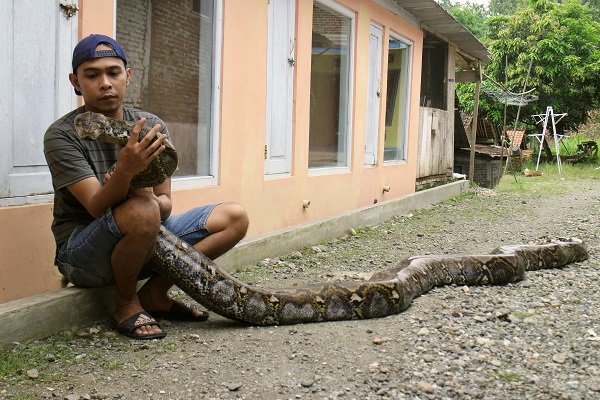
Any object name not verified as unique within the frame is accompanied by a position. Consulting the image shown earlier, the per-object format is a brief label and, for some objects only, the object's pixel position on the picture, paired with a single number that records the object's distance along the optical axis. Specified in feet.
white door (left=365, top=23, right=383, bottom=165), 34.81
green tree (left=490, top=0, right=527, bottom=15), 246.06
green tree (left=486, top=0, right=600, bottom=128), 95.40
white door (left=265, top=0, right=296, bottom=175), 24.66
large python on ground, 13.48
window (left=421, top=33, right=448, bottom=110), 49.44
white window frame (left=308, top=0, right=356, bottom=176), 30.94
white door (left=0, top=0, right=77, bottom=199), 13.64
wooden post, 56.39
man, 11.87
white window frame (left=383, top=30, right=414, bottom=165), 41.01
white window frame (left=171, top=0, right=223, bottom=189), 21.02
